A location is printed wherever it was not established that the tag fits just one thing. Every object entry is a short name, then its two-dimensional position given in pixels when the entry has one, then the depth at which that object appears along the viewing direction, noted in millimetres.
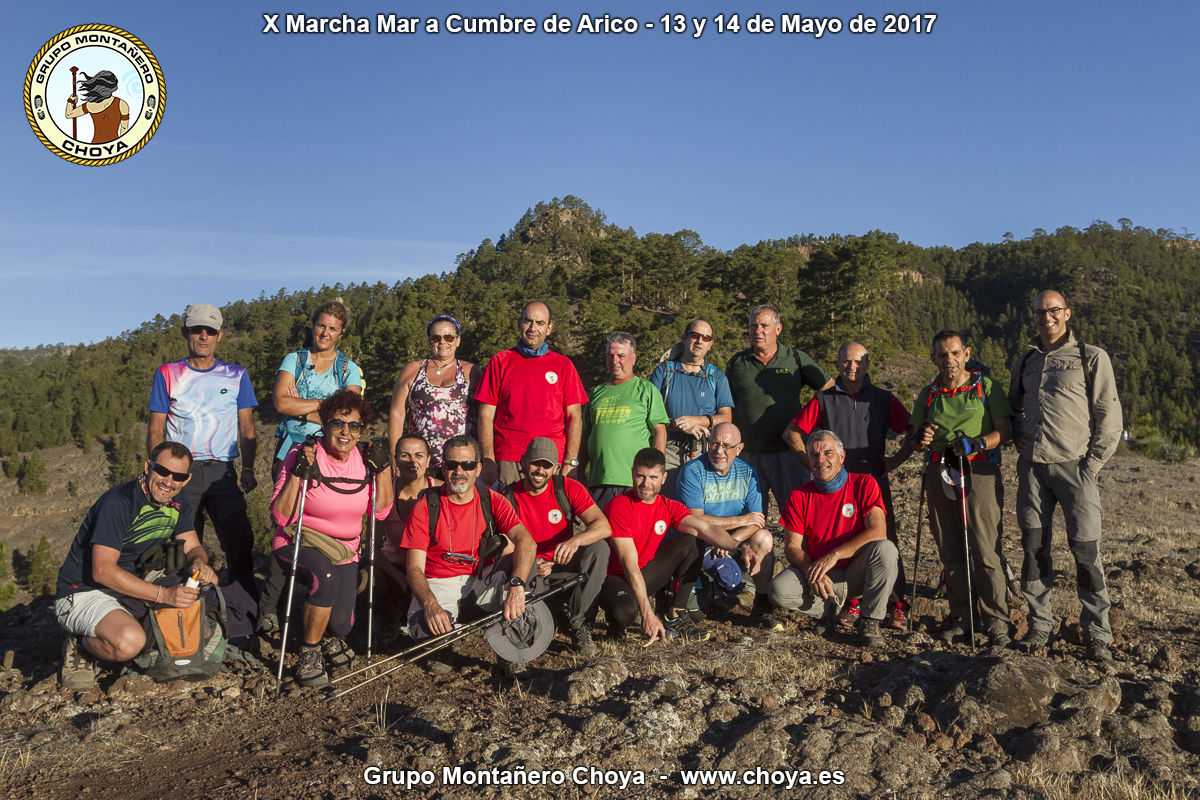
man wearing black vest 6270
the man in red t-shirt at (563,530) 5469
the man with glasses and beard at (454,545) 5098
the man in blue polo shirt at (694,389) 6574
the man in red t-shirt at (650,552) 5641
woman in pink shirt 5137
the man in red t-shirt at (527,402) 6121
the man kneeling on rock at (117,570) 4895
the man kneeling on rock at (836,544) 5660
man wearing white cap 5641
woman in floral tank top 6062
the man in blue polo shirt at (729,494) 5977
